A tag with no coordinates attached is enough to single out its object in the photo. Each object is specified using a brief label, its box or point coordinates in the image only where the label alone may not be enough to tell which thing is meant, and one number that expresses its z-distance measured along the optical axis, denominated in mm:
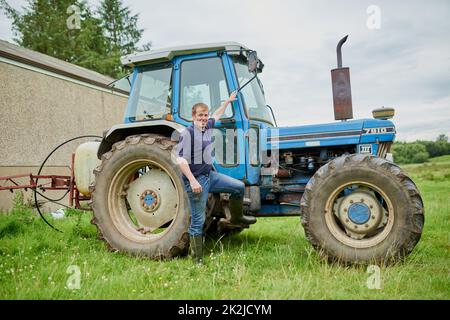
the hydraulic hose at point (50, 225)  4838
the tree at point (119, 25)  23375
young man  3230
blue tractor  3250
